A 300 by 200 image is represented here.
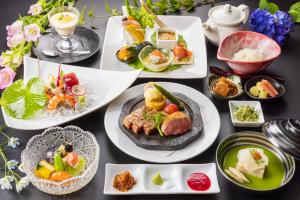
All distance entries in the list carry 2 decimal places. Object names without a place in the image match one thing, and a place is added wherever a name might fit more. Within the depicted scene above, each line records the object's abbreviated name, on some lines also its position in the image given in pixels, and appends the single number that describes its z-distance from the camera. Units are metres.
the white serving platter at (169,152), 1.72
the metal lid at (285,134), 1.56
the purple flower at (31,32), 2.24
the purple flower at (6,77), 2.04
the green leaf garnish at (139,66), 2.18
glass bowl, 1.54
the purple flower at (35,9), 2.44
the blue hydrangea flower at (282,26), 2.32
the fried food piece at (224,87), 2.02
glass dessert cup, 2.28
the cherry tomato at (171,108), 1.87
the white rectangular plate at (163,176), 1.58
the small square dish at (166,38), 2.29
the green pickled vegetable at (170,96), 1.89
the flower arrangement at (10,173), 1.62
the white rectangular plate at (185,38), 2.13
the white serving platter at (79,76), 1.81
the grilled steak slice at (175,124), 1.79
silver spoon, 2.26
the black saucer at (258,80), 2.06
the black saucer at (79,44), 2.25
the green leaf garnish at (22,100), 1.84
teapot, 2.25
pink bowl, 2.08
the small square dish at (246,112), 1.89
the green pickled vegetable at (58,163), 1.60
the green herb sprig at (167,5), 2.58
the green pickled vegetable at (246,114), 1.91
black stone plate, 1.75
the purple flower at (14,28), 2.29
